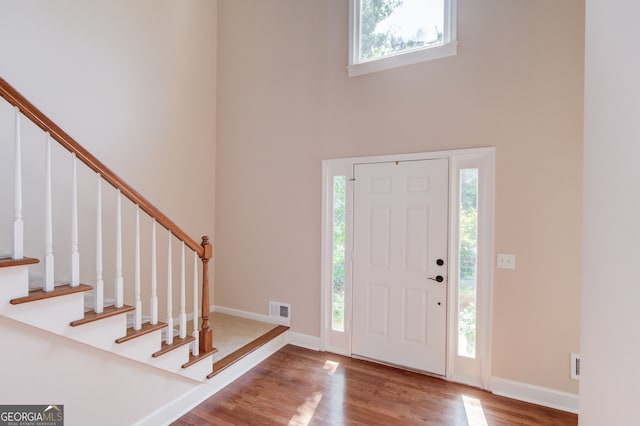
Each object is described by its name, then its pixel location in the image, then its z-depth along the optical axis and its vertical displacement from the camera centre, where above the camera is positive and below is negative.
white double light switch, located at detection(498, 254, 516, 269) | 2.50 -0.45
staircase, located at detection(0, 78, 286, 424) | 1.45 -0.50
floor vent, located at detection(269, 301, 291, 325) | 3.49 -1.27
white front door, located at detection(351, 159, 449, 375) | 2.76 -0.55
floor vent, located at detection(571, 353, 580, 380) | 2.31 -1.22
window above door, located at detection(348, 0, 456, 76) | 2.73 +1.79
